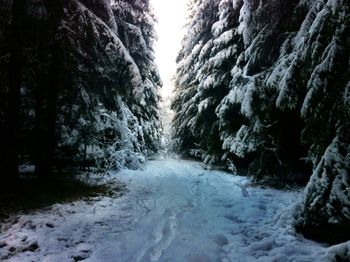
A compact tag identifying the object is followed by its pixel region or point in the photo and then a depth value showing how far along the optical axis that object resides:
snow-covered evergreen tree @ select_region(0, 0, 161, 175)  8.67
